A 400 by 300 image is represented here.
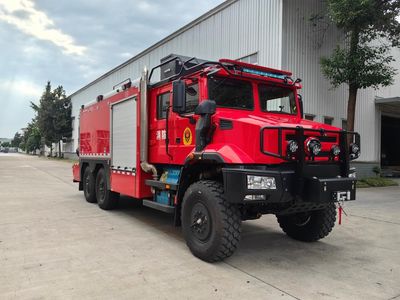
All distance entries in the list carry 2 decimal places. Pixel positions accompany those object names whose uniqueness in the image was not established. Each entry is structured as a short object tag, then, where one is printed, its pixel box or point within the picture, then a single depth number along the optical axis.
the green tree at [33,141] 69.11
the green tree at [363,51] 14.74
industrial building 16.08
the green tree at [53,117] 47.47
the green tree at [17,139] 142.35
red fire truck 4.88
